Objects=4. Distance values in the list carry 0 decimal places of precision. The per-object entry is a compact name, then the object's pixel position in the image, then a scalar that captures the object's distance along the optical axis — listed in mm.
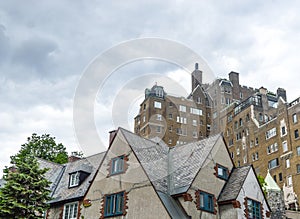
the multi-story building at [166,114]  40750
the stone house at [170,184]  32094
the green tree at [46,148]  61841
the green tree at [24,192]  31953
